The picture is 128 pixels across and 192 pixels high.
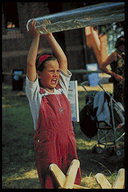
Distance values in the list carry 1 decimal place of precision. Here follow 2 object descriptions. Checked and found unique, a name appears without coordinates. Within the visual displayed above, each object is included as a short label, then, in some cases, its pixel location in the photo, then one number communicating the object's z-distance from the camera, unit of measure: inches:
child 155.4
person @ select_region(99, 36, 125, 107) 246.9
